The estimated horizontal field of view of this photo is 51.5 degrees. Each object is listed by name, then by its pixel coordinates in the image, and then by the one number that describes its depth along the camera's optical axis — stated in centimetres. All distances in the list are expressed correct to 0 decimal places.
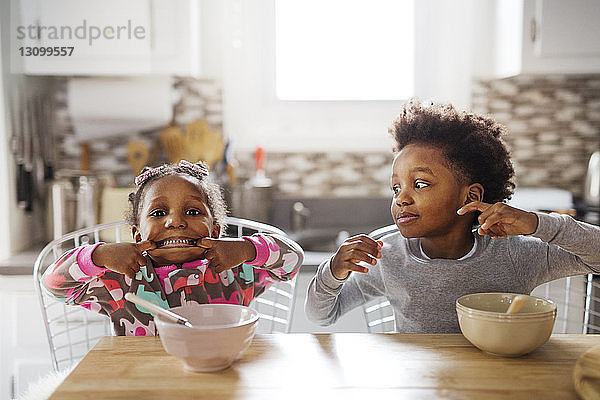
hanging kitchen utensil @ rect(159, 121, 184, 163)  228
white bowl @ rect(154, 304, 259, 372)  82
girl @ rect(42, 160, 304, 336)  116
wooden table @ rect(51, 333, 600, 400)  79
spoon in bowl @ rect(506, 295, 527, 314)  94
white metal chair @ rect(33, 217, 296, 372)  180
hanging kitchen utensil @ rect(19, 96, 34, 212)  204
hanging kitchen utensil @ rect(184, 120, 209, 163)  228
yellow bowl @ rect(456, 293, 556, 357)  88
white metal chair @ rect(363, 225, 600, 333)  175
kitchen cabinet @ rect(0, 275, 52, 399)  181
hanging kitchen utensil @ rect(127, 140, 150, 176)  230
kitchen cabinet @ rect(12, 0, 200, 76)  181
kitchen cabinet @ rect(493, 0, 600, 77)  202
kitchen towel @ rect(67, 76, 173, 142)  215
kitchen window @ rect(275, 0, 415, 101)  236
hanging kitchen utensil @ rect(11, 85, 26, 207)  198
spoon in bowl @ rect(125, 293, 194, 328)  87
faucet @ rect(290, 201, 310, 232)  230
